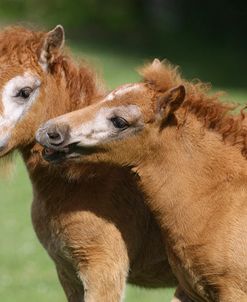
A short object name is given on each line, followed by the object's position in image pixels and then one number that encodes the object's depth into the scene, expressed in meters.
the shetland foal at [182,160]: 14.05
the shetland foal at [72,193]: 15.06
